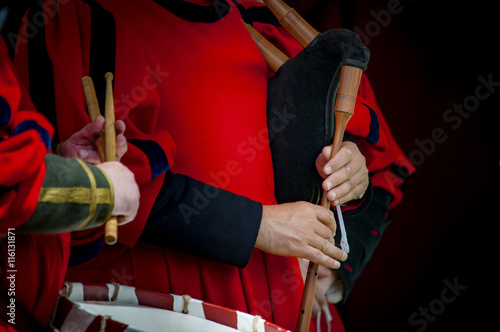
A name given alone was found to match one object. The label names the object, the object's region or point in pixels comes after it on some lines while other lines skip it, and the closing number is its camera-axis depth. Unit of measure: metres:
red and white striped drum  4.92
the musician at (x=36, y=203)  4.81
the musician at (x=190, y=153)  5.02
